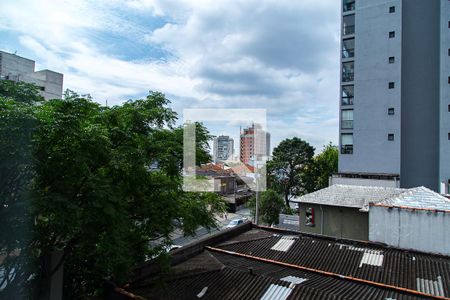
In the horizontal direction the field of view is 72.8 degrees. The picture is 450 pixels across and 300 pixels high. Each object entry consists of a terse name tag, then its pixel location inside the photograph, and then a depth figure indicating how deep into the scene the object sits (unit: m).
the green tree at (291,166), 23.30
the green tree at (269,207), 18.05
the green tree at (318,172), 23.05
